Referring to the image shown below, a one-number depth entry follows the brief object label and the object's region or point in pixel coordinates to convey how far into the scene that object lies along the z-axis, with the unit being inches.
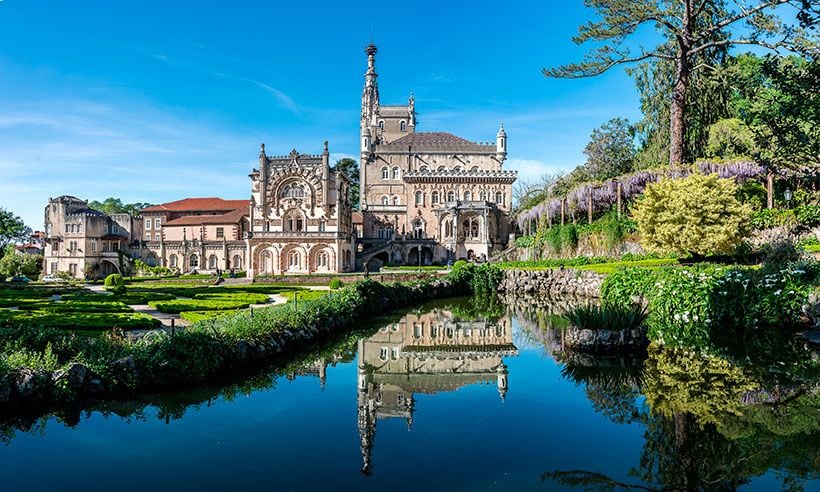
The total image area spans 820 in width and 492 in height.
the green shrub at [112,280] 1238.5
